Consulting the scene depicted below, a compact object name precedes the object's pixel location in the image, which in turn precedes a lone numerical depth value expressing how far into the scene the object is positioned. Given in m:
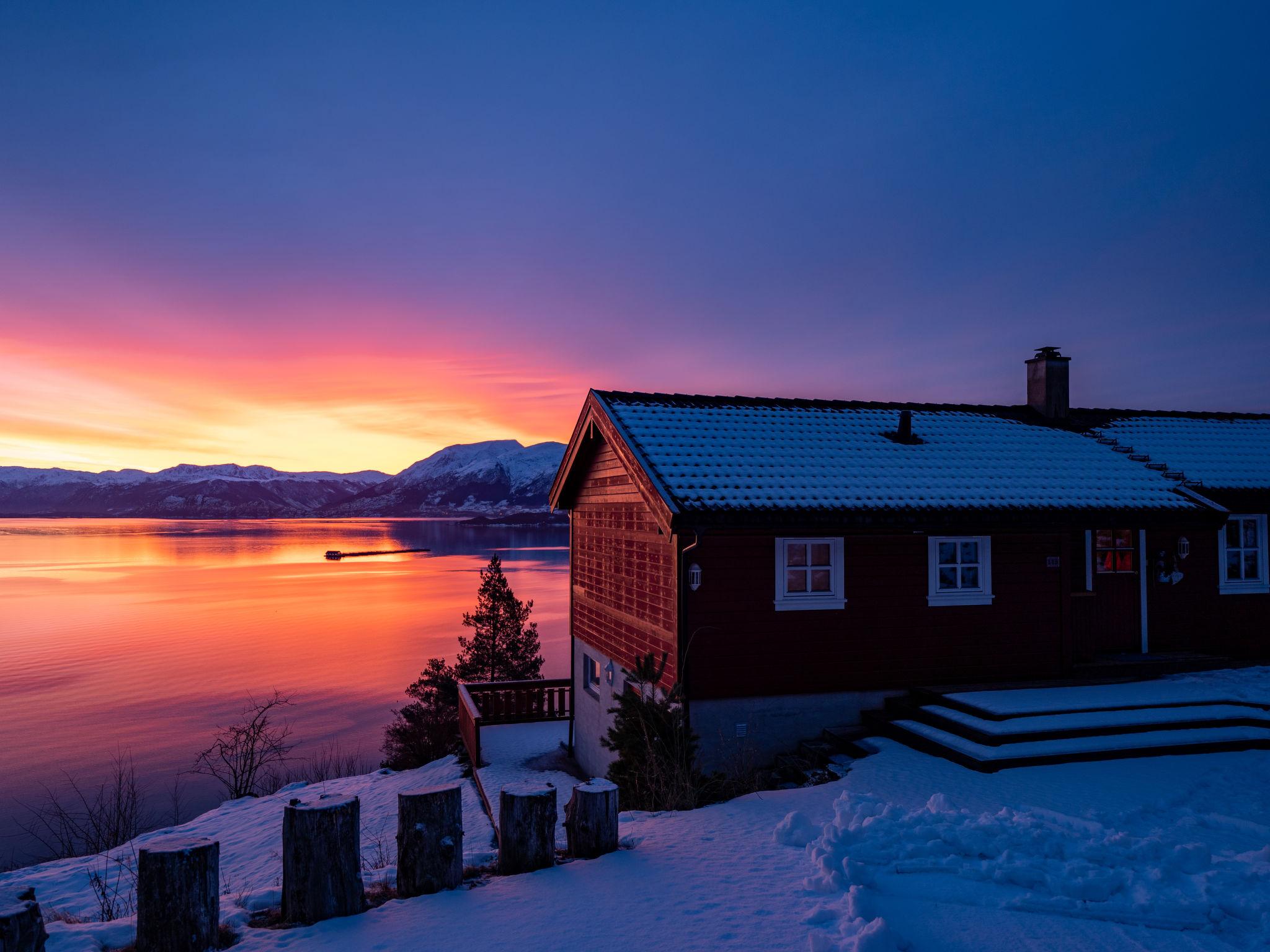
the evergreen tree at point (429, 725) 22.95
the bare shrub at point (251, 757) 19.20
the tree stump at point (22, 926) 3.77
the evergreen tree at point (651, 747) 8.74
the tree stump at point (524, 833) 5.56
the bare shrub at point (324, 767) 23.34
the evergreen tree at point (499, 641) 25.16
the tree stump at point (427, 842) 5.09
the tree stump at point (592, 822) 5.90
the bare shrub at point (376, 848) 8.66
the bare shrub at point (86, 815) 16.71
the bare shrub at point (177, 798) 20.05
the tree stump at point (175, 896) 4.20
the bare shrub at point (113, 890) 5.57
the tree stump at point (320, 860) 4.66
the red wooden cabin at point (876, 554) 10.98
